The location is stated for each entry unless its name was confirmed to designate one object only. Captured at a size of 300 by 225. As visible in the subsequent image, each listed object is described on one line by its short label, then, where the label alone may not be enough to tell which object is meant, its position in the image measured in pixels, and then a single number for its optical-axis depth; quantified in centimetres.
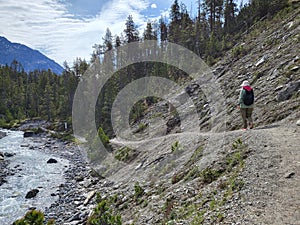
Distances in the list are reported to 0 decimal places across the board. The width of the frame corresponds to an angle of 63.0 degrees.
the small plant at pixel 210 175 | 994
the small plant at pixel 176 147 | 1624
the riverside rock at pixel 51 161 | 3105
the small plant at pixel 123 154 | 2214
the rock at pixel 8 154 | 3308
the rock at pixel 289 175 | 751
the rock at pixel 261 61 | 2183
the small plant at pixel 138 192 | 1351
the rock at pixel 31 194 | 1967
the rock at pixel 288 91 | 1360
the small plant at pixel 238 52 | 2882
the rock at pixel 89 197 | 1755
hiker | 1254
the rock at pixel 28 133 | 5261
